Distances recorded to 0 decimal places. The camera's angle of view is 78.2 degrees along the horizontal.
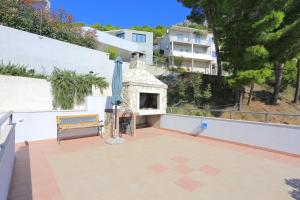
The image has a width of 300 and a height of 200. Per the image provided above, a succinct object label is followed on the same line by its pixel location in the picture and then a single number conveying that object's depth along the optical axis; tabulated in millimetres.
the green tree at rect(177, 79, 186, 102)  13052
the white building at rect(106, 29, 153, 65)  25822
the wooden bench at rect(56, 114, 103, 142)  6668
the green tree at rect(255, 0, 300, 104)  8828
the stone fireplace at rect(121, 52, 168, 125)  8469
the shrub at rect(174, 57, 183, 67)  24367
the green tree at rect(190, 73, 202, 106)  12914
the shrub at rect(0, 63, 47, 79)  7501
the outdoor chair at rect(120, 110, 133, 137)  8152
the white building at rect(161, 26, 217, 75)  31438
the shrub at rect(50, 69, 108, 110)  8461
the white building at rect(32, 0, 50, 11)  10706
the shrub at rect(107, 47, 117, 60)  17547
